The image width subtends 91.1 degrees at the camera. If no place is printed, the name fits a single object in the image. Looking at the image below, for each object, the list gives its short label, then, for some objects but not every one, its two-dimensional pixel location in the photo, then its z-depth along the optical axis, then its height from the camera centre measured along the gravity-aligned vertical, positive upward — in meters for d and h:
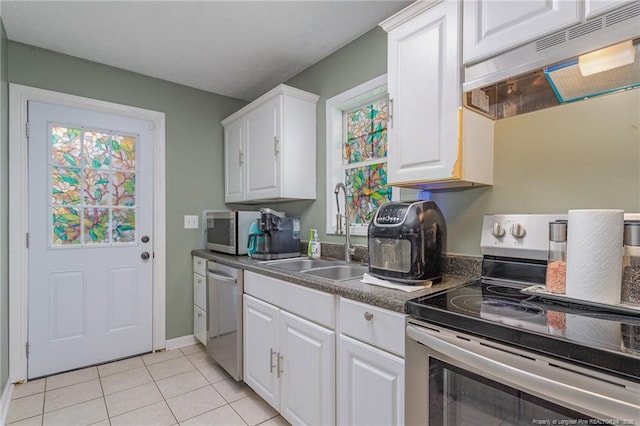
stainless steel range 0.67 -0.36
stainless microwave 2.46 -0.16
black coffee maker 2.25 -0.19
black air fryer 1.30 -0.13
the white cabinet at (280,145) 2.30 +0.51
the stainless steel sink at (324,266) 1.89 -0.36
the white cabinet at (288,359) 1.42 -0.77
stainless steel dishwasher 2.04 -0.74
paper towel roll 0.96 -0.13
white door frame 2.14 -0.08
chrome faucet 2.04 -0.20
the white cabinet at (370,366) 1.11 -0.60
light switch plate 2.89 -0.10
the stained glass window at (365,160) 2.10 +0.36
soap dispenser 2.30 -0.26
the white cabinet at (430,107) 1.30 +0.46
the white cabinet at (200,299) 2.62 -0.77
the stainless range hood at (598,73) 0.97 +0.47
